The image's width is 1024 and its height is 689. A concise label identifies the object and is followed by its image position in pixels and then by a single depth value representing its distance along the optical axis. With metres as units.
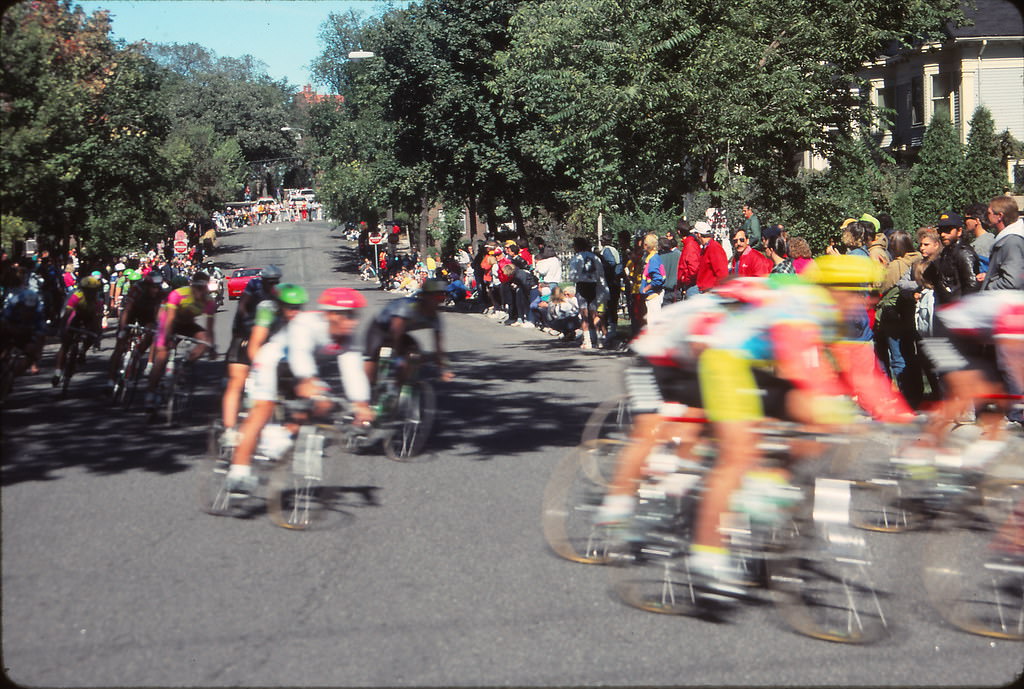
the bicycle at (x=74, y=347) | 16.47
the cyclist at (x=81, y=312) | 16.50
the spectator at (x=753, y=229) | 16.47
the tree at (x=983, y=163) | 33.00
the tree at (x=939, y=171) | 33.16
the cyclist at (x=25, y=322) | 15.97
